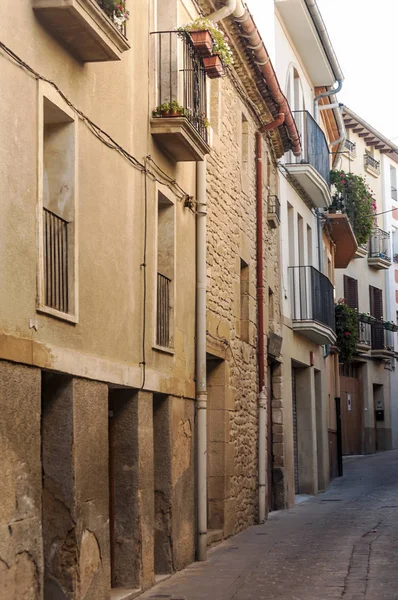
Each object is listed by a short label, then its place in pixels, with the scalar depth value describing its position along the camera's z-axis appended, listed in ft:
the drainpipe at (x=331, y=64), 73.68
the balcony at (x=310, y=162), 75.05
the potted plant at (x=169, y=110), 39.09
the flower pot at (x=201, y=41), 41.37
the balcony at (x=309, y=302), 75.56
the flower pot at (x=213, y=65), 43.06
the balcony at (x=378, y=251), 139.85
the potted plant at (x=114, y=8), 31.17
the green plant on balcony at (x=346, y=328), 102.94
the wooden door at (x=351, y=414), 126.62
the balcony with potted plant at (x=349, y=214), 96.84
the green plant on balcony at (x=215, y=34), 41.70
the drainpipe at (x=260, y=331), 60.34
